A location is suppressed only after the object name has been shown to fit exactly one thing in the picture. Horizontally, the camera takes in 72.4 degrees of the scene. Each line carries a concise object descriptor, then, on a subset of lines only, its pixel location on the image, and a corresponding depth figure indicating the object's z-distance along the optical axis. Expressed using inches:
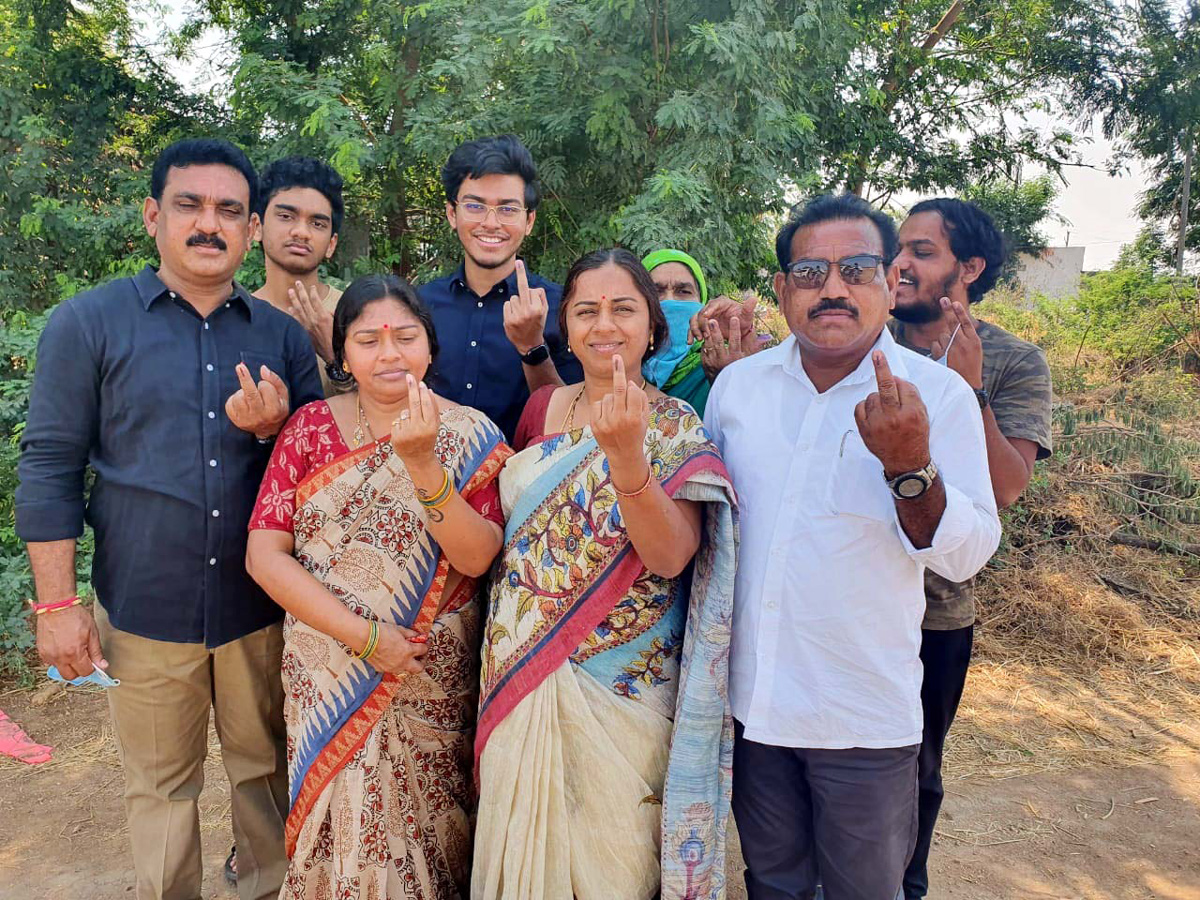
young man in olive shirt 93.5
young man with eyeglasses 105.4
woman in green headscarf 98.9
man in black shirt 85.8
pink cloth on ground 152.6
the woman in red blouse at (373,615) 82.1
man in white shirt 70.2
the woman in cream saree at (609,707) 74.4
